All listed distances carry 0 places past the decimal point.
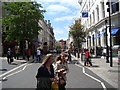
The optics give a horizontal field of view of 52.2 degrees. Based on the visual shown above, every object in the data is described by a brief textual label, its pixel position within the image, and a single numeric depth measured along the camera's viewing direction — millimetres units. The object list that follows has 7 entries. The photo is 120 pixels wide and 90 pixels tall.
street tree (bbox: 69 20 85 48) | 22129
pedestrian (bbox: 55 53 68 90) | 3442
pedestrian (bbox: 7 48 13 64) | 12451
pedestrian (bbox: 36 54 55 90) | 2785
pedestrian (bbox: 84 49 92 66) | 10715
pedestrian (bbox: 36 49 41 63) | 14075
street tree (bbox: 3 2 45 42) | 16399
